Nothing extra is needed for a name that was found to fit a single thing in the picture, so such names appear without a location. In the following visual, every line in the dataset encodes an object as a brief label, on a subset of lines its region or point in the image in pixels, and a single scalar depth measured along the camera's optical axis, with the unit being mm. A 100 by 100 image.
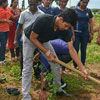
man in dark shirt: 2604
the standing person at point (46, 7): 4563
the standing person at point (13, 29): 5473
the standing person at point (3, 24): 4953
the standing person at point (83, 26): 4617
